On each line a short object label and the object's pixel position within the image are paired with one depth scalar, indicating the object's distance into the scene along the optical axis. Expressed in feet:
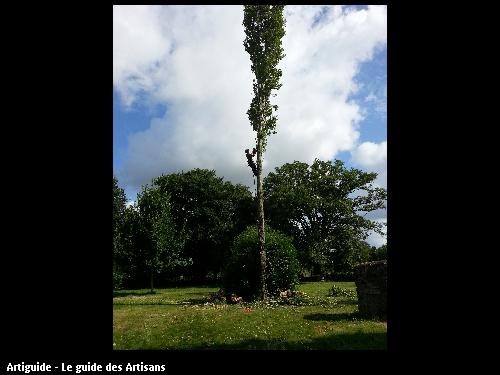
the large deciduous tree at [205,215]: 173.37
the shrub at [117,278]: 100.99
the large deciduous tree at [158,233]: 99.71
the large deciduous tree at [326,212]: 163.02
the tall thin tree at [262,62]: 73.97
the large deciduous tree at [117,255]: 101.76
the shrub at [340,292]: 82.53
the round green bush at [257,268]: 72.64
